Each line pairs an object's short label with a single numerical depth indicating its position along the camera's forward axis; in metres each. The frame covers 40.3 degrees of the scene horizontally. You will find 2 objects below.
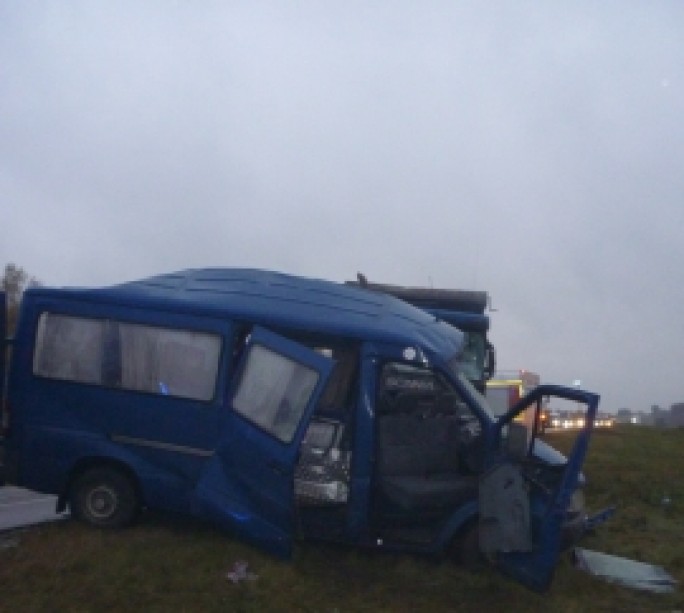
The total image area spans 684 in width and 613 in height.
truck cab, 16.50
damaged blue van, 8.17
